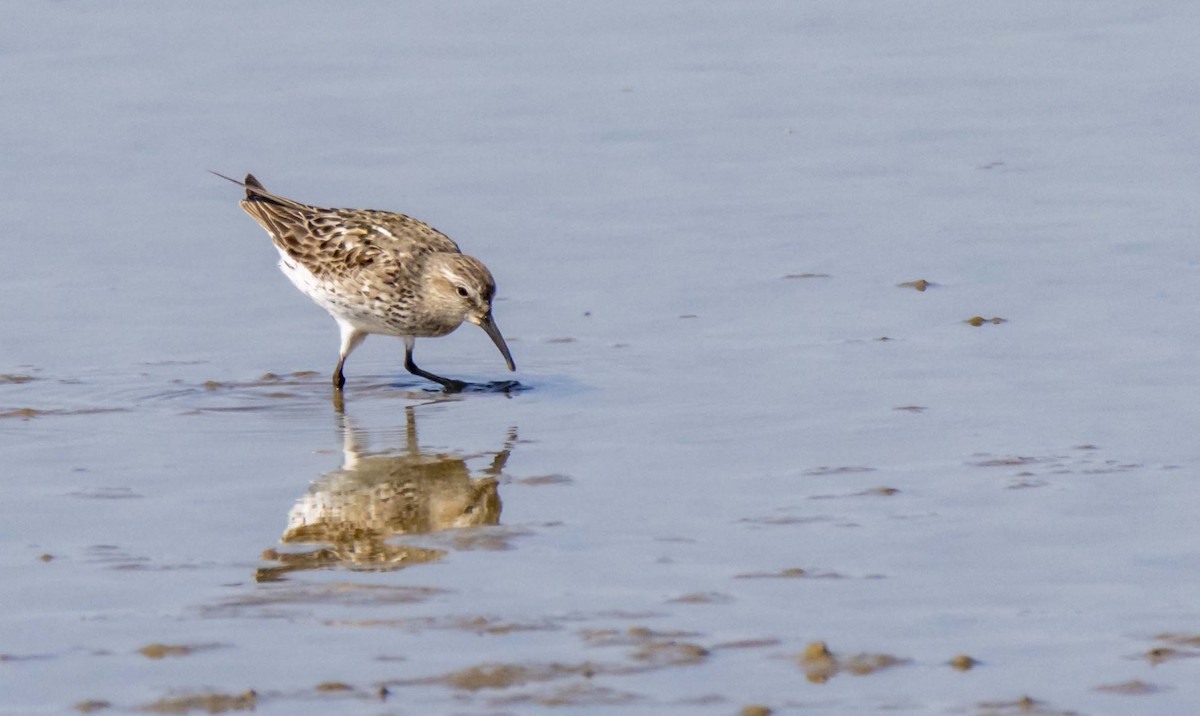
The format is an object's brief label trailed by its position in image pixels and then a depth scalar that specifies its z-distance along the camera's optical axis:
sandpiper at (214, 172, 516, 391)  11.73
